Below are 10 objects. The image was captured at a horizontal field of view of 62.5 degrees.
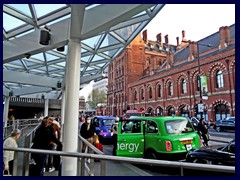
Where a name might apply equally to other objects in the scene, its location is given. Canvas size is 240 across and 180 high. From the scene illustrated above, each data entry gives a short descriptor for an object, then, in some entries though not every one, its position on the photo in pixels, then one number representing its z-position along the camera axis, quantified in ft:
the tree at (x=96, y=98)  236.57
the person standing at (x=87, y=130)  21.40
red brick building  83.51
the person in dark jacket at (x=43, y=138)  14.20
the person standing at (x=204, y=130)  36.44
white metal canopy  11.67
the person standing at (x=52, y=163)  10.94
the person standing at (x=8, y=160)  11.48
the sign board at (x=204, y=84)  80.20
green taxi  20.48
